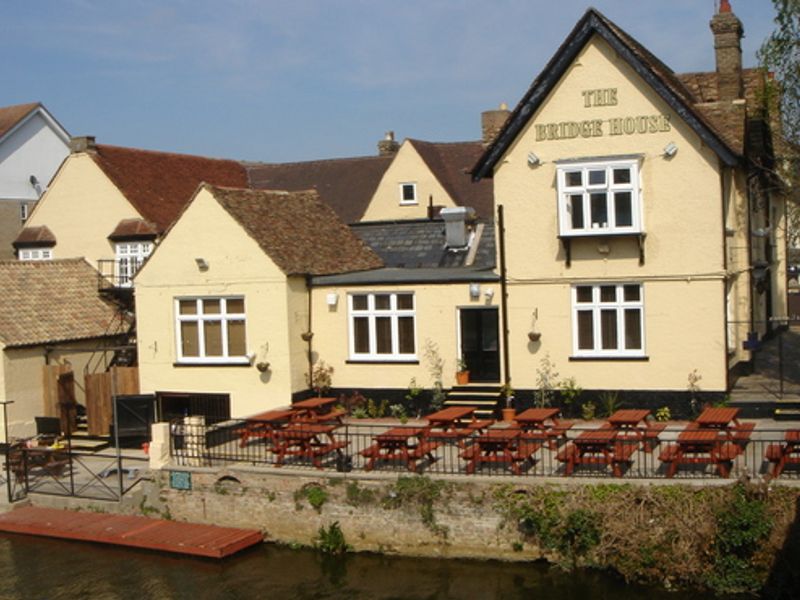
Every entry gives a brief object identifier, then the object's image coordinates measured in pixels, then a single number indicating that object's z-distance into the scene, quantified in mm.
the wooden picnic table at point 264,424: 20984
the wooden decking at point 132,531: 18953
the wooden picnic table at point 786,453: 16594
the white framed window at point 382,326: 25641
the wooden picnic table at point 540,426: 18859
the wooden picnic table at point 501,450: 18266
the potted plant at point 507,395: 24359
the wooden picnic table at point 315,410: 22644
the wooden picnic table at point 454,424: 19156
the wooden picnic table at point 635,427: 18469
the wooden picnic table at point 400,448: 19000
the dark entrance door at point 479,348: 25312
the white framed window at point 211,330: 26375
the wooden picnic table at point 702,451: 17000
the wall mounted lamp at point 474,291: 24781
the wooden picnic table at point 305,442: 19922
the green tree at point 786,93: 25250
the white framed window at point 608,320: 23516
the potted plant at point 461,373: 24812
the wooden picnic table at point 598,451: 17594
